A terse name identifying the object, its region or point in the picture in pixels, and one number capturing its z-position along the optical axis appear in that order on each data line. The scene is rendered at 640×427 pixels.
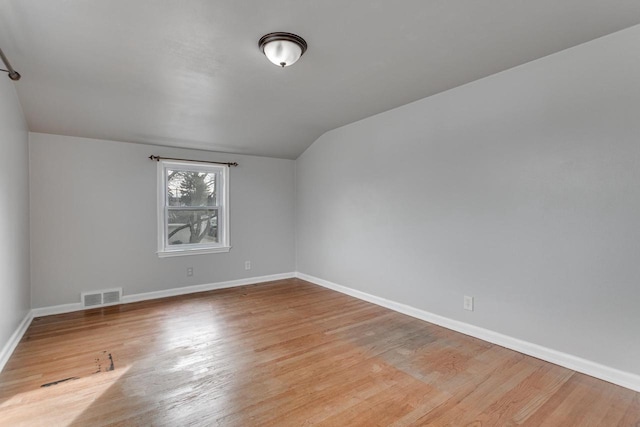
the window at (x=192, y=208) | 4.38
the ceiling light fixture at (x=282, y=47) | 2.12
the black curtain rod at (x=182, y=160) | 4.21
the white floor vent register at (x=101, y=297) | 3.81
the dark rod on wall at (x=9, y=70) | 2.13
